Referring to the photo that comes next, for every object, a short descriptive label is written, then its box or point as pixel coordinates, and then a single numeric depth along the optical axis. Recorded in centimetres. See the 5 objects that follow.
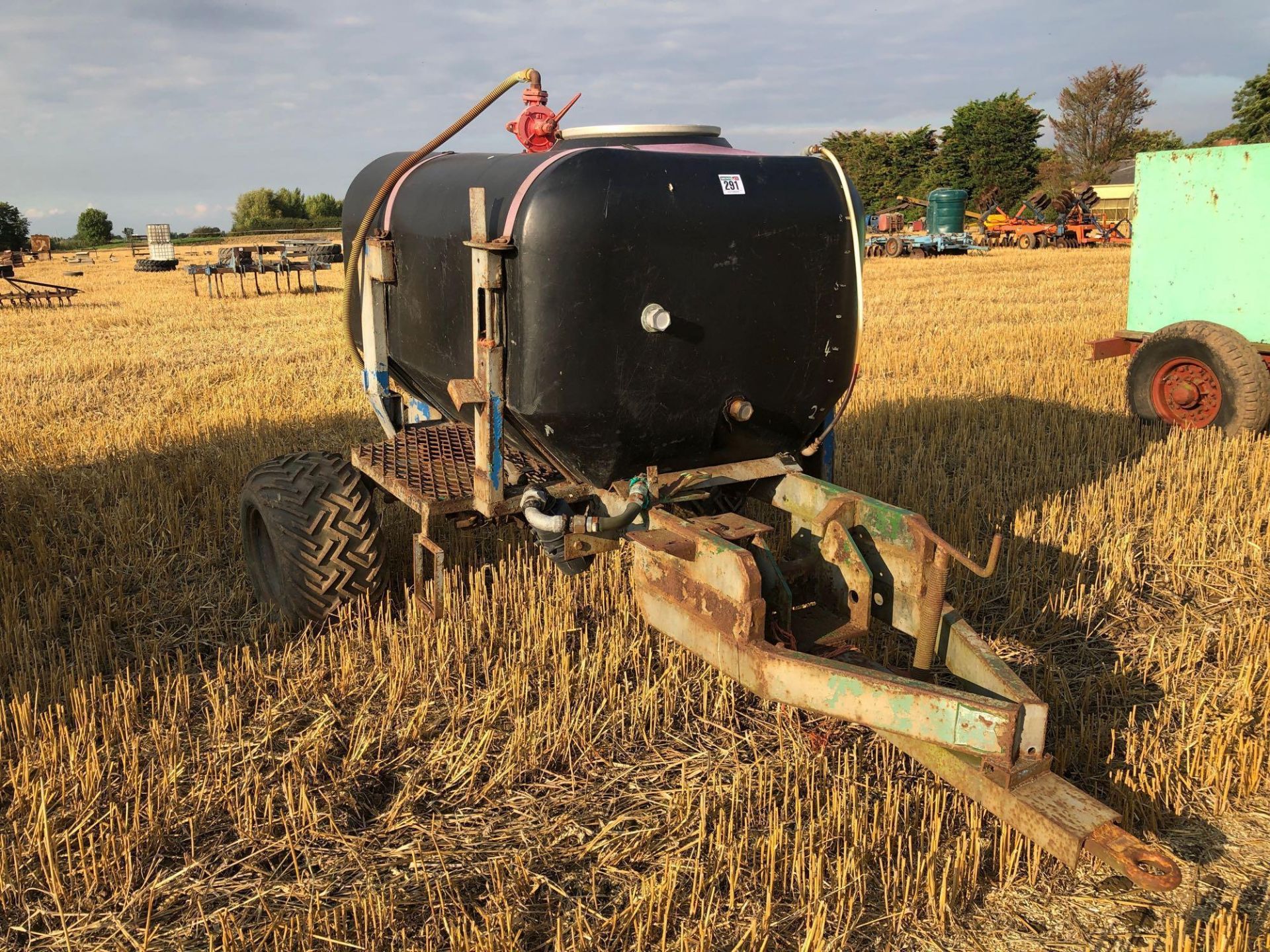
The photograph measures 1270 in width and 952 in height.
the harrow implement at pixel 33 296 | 1854
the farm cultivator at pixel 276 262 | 2025
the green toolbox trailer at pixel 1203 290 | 684
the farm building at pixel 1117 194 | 4128
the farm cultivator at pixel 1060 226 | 3247
